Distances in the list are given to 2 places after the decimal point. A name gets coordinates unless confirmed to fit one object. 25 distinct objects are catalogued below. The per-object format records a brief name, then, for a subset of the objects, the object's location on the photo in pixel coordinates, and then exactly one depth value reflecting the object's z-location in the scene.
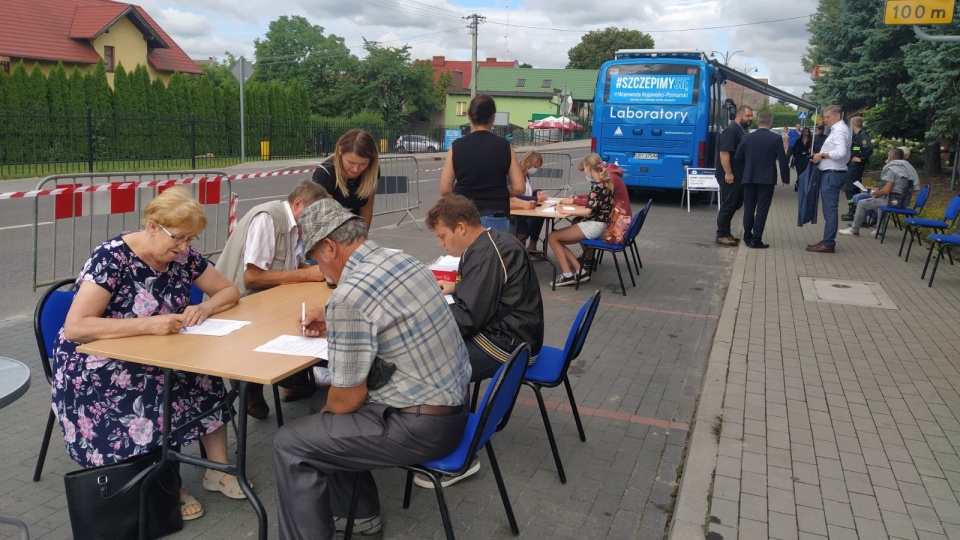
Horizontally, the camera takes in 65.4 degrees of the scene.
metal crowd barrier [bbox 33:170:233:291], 6.39
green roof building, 68.56
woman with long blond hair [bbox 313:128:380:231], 4.90
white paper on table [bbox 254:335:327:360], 3.12
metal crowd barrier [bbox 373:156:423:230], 11.97
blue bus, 15.36
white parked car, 38.50
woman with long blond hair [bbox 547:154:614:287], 8.07
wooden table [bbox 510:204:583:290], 8.22
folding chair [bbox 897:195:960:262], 9.68
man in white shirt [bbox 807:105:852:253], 10.34
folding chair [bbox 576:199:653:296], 7.98
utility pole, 40.97
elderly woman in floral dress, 3.18
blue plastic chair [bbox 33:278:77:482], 3.42
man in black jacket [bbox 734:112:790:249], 10.63
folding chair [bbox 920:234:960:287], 8.34
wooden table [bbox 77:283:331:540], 2.89
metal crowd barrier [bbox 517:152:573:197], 14.41
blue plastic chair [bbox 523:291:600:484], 3.85
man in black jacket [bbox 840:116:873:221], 13.62
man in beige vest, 4.25
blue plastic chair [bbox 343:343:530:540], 2.88
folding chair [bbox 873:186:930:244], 11.42
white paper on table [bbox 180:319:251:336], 3.37
